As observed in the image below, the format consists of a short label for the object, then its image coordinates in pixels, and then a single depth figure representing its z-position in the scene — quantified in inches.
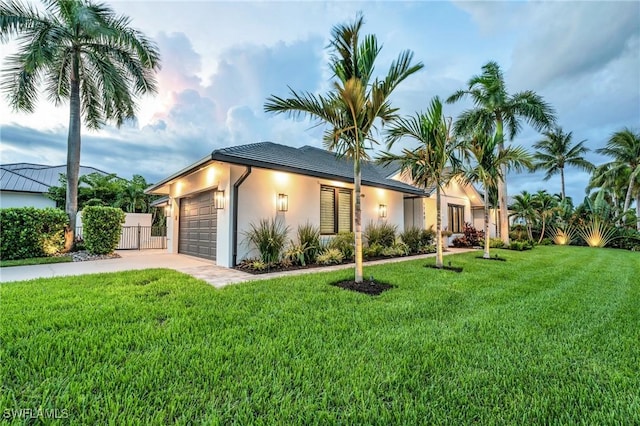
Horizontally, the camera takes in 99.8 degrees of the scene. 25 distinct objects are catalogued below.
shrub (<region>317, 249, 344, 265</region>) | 337.4
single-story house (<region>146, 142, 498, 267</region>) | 323.0
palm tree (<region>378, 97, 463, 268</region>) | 283.0
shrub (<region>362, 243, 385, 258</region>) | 391.1
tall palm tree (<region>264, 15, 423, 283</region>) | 210.1
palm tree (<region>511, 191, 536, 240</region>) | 729.0
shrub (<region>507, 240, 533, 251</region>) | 548.4
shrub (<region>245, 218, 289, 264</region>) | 309.1
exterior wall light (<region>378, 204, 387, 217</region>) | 490.3
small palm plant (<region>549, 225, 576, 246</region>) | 739.4
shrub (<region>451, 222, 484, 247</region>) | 619.2
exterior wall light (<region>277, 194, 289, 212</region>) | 357.7
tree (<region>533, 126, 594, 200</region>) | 930.1
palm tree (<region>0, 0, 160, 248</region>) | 390.9
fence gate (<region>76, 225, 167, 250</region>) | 606.2
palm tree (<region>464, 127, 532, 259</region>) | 370.6
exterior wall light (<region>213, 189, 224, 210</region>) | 331.6
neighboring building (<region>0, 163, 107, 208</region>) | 759.1
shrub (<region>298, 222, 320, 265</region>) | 340.7
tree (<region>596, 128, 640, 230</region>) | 808.9
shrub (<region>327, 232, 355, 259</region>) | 370.3
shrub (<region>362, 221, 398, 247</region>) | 437.9
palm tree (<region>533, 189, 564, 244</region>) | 735.7
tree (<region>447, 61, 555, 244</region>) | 572.4
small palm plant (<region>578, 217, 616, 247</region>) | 685.9
